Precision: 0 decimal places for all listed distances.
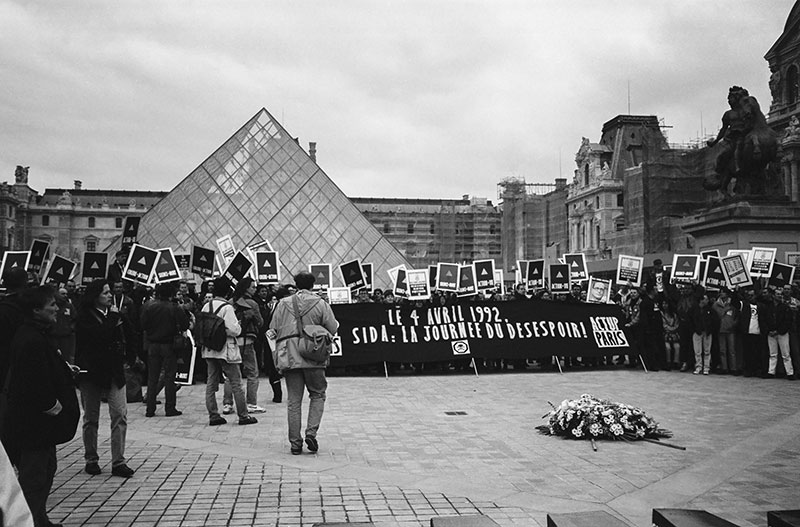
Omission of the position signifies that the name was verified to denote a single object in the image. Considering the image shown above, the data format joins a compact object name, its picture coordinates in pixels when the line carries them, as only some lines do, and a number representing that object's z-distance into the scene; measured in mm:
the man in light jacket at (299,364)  6688
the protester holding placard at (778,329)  12578
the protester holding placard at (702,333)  13555
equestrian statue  16797
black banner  13914
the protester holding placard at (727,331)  13383
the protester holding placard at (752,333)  13000
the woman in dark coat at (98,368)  5828
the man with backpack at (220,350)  8164
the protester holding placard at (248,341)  9141
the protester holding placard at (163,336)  8805
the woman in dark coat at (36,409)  4141
